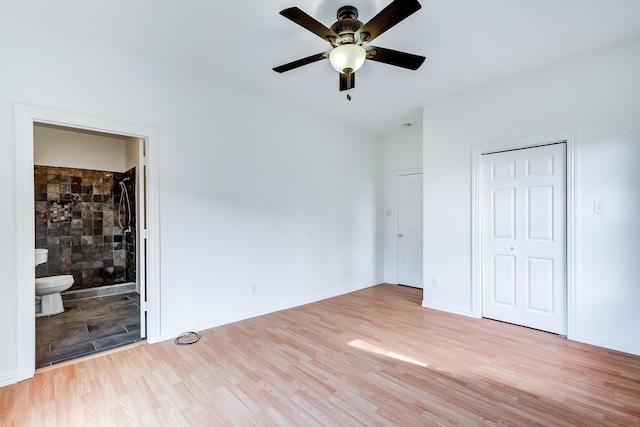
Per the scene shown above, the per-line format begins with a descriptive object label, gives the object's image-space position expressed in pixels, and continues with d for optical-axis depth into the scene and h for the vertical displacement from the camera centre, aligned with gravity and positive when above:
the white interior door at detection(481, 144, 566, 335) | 3.13 -0.29
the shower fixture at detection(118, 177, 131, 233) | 5.16 +0.13
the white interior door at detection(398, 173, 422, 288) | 5.19 -0.32
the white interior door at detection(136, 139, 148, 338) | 2.98 -0.29
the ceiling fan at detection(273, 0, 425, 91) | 1.83 +1.17
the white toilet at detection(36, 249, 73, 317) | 3.67 -1.01
